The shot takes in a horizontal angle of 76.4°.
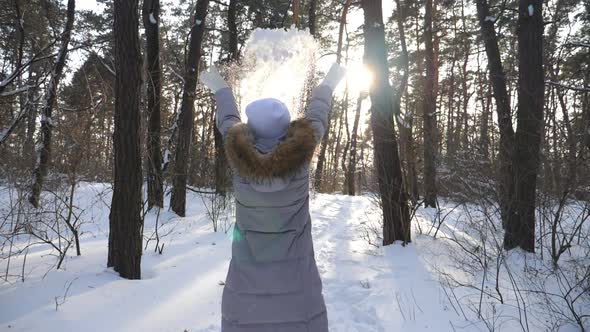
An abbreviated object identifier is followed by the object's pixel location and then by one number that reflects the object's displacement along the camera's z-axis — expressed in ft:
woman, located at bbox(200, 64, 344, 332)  5.44
